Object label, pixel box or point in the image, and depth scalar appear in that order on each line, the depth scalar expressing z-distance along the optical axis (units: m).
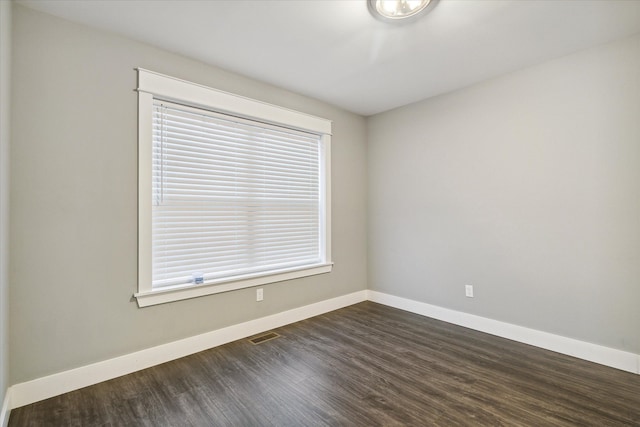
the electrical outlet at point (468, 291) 3.08
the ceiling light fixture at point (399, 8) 1.87
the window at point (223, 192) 2.37
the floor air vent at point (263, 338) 2.75
